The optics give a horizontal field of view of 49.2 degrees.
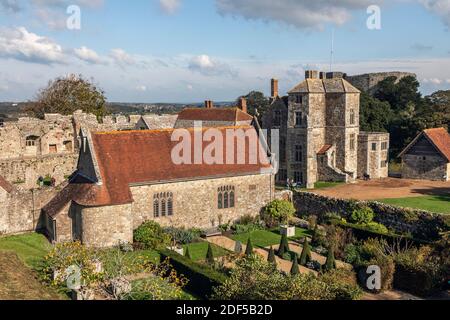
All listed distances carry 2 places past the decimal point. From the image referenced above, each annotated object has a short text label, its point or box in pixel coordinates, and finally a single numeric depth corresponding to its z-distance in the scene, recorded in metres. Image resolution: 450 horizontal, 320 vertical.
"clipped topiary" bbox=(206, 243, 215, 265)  27.34
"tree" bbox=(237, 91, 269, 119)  94.64
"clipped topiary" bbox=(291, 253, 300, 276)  25.52
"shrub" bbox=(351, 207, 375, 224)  34.59
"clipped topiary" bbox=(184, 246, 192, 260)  27.78
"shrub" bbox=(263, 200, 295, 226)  36.44
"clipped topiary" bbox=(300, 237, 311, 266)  28.91
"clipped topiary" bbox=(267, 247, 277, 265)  27.58
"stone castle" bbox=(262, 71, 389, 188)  49.91
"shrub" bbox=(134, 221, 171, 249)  30.41
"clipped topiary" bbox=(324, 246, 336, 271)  27.11
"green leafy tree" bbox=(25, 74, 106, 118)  69.88
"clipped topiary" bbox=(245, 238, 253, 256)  27.89
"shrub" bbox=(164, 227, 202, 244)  32.44
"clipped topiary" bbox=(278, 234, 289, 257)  30.33
